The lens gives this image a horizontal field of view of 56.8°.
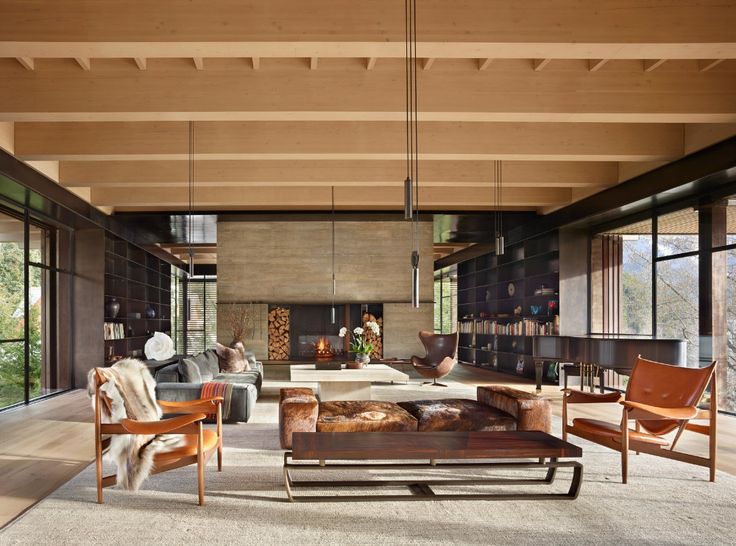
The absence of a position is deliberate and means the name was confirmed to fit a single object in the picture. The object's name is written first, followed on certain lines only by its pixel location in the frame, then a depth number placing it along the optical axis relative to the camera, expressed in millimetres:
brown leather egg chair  11016
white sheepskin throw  4078
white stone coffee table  7449
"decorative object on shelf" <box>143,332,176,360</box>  7926
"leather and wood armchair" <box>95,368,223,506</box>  3955
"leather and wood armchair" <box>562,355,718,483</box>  4559
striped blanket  6672
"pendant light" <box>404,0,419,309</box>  4062
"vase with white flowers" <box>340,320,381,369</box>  8328
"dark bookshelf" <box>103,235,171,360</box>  11953
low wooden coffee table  3637
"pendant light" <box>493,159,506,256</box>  9008
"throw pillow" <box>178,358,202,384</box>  6906
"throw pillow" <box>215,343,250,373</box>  9109
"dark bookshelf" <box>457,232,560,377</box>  11992
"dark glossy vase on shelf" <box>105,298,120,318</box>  11625
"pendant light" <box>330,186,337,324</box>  12139
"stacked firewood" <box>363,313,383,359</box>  13047
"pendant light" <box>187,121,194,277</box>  7258
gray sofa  6668
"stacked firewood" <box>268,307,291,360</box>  12852
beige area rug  3359
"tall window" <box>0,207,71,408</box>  8234
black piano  7355
